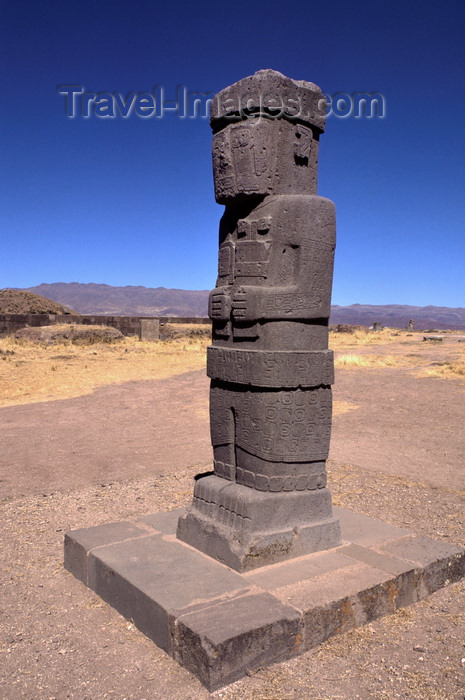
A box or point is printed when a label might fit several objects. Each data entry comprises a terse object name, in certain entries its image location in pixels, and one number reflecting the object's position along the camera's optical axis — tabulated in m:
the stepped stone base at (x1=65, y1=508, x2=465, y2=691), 3.19
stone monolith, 4.19
